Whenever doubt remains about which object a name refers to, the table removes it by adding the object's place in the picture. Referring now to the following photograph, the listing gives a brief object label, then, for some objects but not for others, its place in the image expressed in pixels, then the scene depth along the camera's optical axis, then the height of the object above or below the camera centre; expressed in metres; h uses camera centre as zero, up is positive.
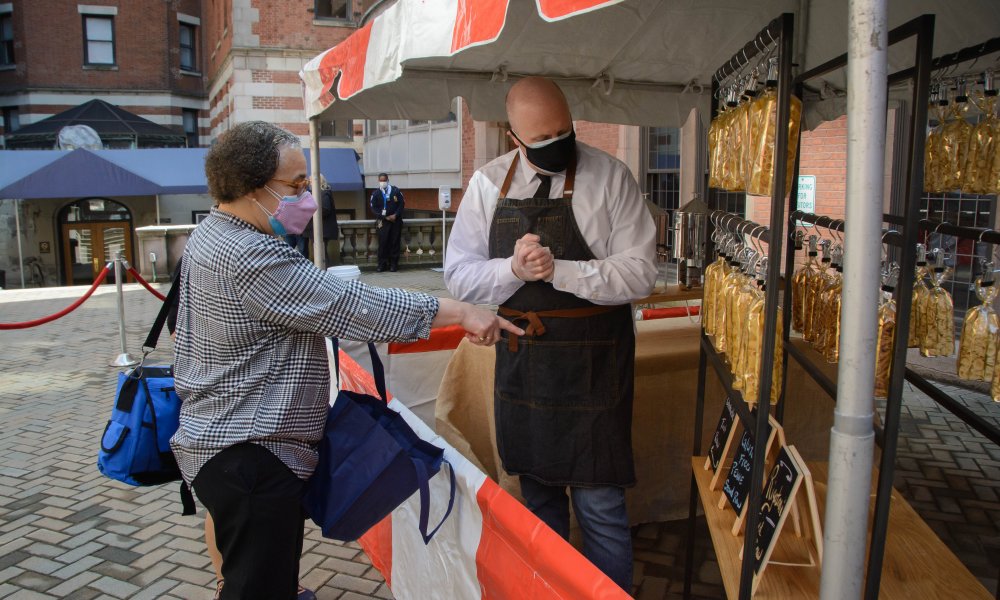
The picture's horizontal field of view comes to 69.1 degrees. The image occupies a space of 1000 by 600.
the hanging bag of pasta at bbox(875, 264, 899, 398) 1.84 -0.30
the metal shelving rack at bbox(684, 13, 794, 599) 1.79 -0.04
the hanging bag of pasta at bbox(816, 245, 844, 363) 2.10 -0.28
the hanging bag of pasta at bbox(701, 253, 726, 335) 2.55 -0.25
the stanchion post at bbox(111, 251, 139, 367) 8.06 -1.27
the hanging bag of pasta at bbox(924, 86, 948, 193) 2.11 +0.19
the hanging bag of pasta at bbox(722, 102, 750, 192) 2.17 +0.21
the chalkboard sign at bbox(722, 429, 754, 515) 2.31 -0.84
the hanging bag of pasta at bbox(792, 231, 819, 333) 2.36 -0.22
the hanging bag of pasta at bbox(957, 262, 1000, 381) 1.80 -0.29
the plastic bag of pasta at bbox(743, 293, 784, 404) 2.00 -0.39
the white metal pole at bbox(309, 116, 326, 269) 5.90 +0.34
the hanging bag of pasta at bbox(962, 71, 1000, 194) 1.91 +0.20
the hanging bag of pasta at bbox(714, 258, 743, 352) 2.29 -0.27
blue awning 17.81 +1.10
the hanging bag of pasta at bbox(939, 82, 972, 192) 2.02 +0.21
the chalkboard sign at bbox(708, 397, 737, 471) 2.64 -0.80
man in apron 2.50 -0.31
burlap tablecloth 3.69 -1.05
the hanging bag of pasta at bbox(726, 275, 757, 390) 2.12 -0.32
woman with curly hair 2.09 -0.36
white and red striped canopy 2.68 +0.87
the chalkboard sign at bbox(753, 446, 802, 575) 1.96 -0.79
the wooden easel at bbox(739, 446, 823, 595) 1.94 -0.79
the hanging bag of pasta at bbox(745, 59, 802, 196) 1.94 +0.23
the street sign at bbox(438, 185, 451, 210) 15.20 +0.42
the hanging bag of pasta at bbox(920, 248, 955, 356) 1.96 -0.28
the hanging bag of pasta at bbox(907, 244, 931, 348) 1.98 -0.25
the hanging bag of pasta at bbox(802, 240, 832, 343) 2.28 -0.23
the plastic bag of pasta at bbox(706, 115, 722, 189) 2.54 +0.24
